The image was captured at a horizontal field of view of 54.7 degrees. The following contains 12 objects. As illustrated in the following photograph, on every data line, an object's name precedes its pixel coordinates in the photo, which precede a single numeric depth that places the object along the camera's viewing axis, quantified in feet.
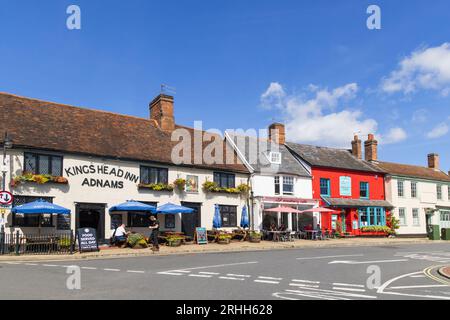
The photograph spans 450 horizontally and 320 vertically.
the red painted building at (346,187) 114.21
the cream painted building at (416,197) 129.08
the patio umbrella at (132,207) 75.31
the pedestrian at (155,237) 69.92
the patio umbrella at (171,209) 79.36
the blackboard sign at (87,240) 65.46
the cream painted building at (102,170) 71.41
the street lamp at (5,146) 63.87
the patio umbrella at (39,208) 63.98
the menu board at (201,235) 84.53
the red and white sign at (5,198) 60.23
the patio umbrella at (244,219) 93.40
